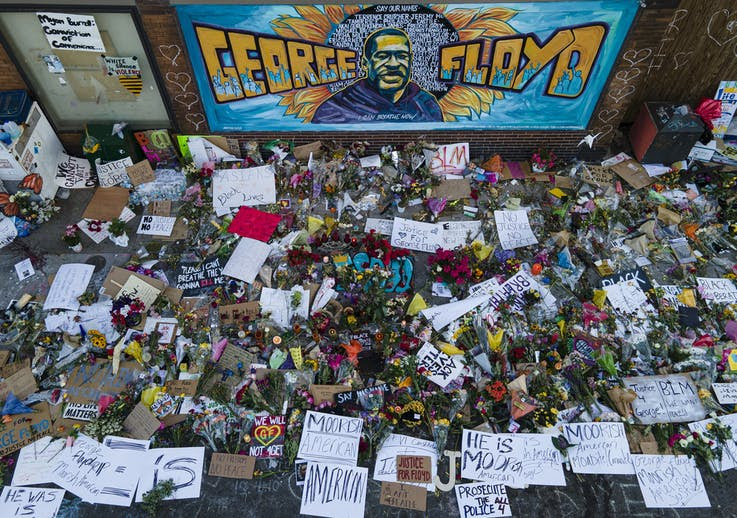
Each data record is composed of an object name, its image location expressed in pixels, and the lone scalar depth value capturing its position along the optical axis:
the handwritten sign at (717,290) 6.95
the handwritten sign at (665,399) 6.00
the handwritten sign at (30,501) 5.48
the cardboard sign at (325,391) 6.14
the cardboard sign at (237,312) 6.82
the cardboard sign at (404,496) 5.53
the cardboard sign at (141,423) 5.95
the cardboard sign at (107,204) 7.98
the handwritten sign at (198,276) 7.20
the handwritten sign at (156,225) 7.80
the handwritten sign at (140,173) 8.32
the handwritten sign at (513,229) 7.49
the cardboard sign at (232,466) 5.73
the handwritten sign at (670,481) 5.52
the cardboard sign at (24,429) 5.89
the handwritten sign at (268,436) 5.84
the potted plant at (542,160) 8.33
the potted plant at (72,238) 7.47
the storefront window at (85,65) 6.86
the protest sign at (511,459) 5.64
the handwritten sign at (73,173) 8.30
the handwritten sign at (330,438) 5.78
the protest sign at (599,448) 5.70
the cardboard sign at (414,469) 5.65
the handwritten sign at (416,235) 7.55
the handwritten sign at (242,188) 8.02
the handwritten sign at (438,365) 6.26
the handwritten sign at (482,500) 5.46
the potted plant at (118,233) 7.69
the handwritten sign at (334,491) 5.49
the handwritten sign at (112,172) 8.29
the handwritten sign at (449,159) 8.35
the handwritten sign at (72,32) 6.79
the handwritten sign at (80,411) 6.10
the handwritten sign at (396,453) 5.69
